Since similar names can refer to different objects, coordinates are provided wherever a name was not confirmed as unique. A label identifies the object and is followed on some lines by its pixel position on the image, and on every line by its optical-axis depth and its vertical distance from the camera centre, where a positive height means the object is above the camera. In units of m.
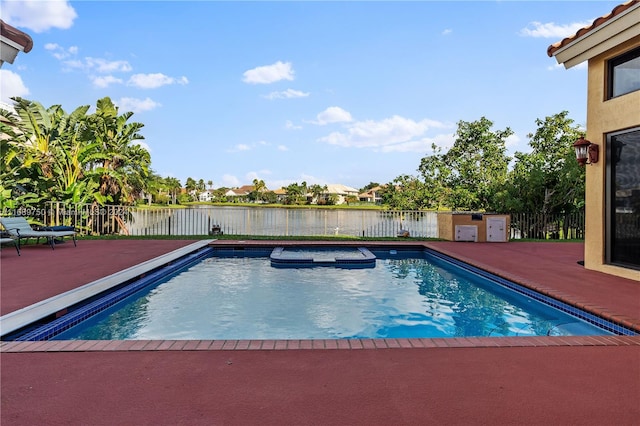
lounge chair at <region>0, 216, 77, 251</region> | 10.04 -0.51
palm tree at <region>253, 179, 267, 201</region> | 103.29 +6.52
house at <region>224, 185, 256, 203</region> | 108.78 +5.62
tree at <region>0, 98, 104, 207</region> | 13.54 +1.91
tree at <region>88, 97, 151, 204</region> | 17.86 +2.82
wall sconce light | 7.72 +1.16
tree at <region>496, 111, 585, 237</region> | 15.16 +1.22
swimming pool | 5.41 -1.56
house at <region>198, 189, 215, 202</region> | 116.31 +4.66
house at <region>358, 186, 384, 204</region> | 103.12 +3.88
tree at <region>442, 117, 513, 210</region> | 18.39 +2.26
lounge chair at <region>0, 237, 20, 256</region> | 9.58 -0.70
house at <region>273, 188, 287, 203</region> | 97.12 +4.20
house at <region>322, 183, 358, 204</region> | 96.19 +5.56
